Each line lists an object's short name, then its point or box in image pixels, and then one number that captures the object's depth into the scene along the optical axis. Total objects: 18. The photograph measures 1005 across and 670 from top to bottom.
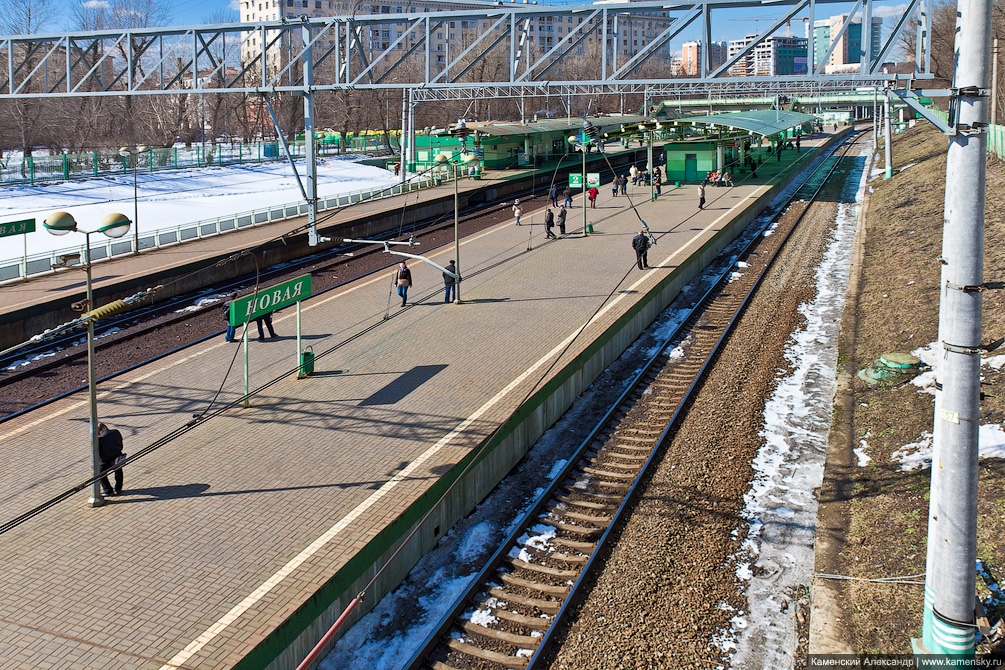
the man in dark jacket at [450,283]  21.38
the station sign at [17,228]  21.81
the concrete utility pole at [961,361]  6.22
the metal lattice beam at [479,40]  23.44
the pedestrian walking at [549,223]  30.42
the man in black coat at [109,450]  11.12
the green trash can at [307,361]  15.93
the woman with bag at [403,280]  21.02
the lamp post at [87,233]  9.95
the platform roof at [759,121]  43.70
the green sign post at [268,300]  13.84
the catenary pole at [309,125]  27.50
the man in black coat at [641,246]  24.33
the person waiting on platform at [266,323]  18.72
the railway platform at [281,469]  8.39
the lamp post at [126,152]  49.92
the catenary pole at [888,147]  45.10
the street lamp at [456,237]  20.92
